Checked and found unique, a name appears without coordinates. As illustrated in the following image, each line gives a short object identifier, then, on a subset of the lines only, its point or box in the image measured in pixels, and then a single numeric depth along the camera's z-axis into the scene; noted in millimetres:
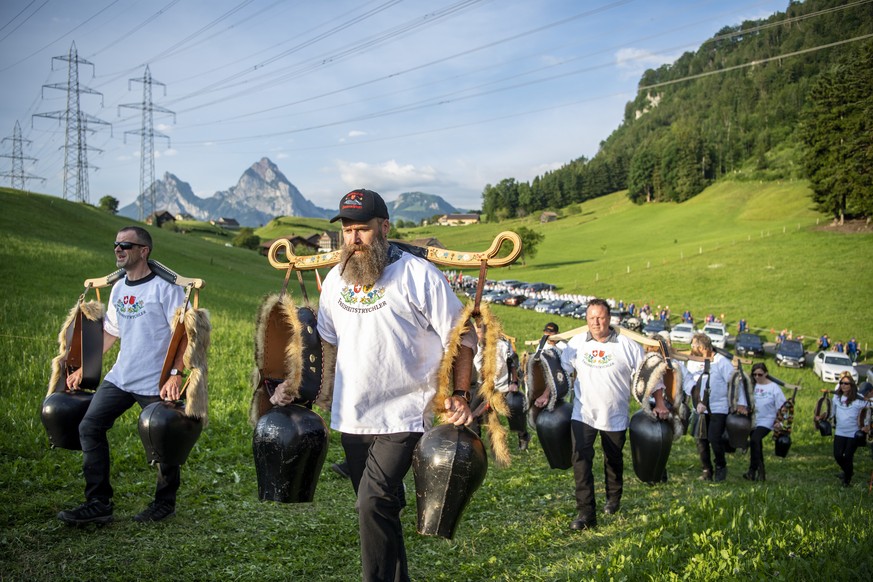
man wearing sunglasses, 5398
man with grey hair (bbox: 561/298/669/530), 6398
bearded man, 3574
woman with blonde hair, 11273
